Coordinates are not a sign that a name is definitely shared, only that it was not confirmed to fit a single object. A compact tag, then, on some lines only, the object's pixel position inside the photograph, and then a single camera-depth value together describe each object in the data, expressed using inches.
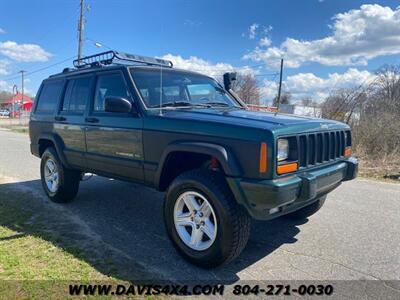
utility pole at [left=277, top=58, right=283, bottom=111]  783.6
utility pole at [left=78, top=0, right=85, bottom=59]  1011.4
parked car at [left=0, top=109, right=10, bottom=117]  2975.9
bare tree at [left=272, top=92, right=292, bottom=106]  1178.9
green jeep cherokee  123.0
